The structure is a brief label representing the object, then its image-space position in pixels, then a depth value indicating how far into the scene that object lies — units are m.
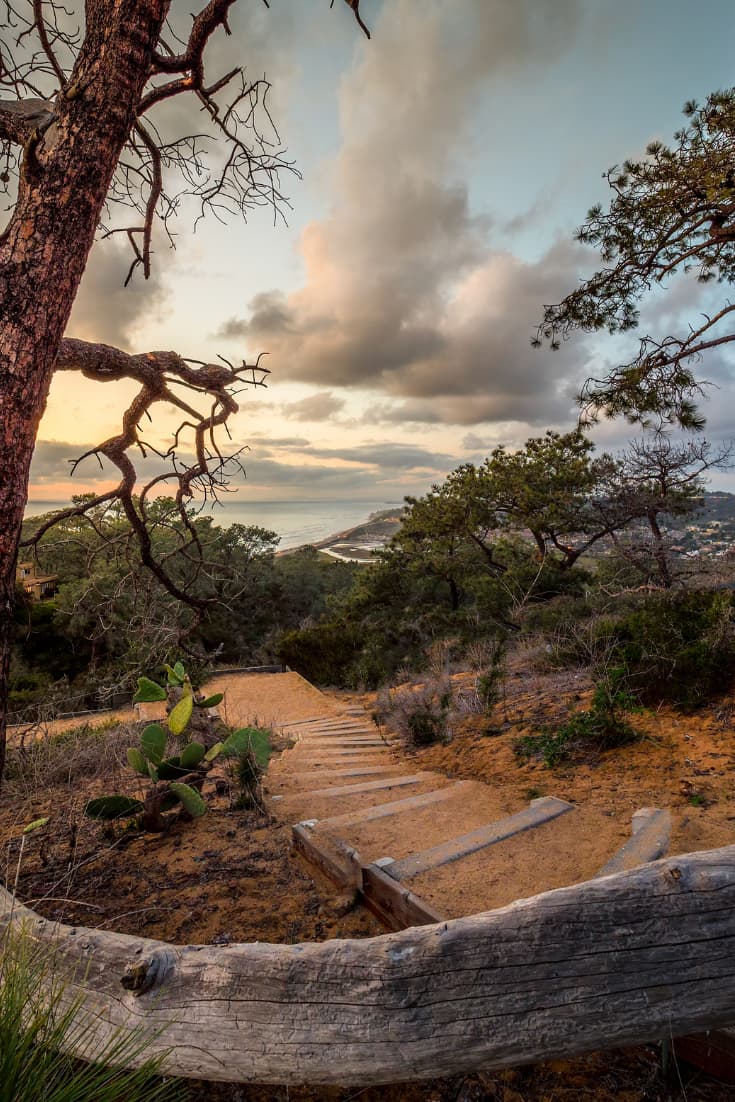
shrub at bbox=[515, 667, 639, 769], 4.57
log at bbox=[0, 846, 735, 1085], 1.31
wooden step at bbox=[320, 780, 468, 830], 3.51
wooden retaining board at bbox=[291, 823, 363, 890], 2.70
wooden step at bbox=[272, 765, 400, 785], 4.95
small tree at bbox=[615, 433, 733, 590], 10.41
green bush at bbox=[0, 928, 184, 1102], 1.03
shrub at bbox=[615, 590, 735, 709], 4.89
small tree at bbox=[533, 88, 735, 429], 5.58
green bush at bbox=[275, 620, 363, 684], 14.84
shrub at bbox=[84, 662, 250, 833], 3.30
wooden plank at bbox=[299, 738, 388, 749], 6.87
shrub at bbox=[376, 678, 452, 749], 6.43
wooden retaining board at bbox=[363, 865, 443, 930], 2.27
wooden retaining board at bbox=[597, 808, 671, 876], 2.62
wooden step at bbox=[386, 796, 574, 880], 2.73
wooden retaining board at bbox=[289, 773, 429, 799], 4.37
